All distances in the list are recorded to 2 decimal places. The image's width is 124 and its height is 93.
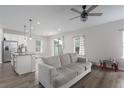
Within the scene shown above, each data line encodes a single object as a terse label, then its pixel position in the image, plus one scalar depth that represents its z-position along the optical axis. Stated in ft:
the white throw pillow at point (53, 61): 8.58
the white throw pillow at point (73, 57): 12.20
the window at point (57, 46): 24.88
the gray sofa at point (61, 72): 6.32
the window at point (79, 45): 19.24
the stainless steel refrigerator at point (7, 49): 18.33
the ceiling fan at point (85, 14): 8.12
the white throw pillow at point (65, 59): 10.50
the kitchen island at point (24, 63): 11.12
